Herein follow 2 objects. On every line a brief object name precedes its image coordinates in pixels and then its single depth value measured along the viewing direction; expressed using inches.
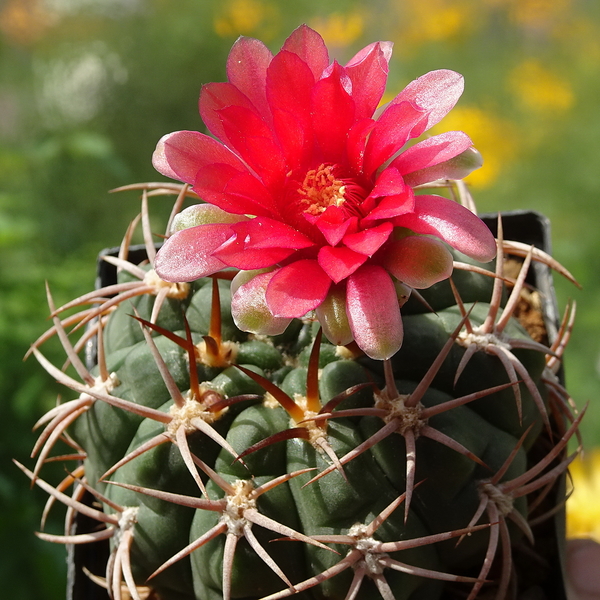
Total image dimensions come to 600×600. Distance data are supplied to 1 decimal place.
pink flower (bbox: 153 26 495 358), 20.2
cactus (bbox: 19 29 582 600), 21.5
